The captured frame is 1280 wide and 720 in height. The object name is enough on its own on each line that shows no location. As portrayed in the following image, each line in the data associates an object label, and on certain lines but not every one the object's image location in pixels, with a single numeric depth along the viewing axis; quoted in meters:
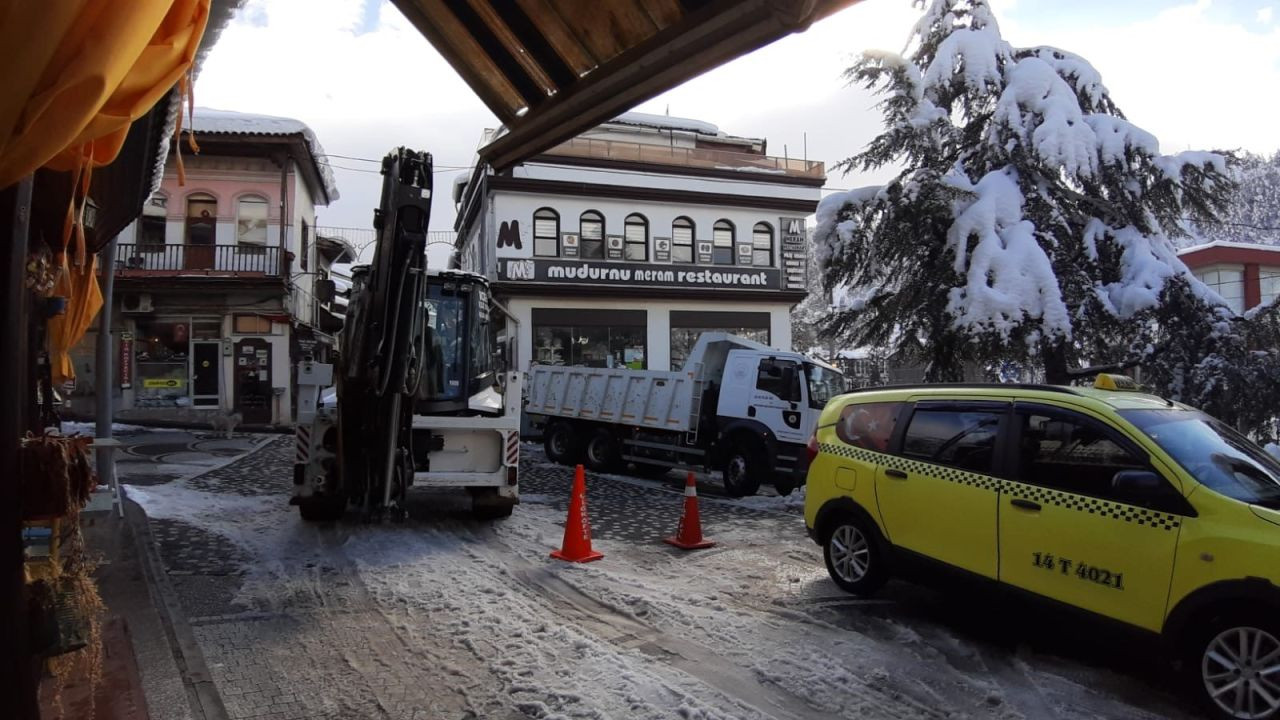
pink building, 22.66
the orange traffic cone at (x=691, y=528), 8.28
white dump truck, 12.59
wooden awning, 2.92
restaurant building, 25.52
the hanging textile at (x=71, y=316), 3.82
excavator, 6.62
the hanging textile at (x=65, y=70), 1.34
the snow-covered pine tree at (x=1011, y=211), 10.20
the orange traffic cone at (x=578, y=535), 7.52
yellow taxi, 4.06
